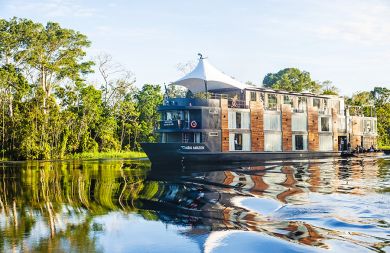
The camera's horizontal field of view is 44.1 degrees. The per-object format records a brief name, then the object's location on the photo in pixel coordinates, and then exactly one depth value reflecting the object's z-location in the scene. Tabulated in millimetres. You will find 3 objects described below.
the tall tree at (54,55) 53719
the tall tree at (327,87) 94250
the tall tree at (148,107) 66812
